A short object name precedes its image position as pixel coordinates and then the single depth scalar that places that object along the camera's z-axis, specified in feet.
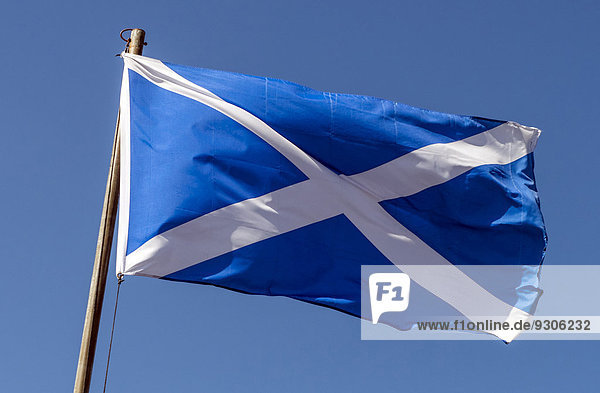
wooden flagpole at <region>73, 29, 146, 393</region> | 31.83
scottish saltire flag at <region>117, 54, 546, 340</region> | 36.40
